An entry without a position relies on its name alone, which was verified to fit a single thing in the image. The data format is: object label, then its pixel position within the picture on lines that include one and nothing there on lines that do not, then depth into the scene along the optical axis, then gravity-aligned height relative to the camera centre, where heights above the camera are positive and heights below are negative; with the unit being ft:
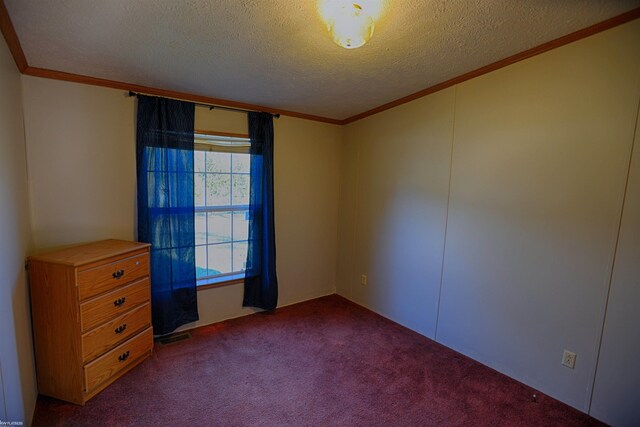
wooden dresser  5.87 -2.93
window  9.32 -0.77
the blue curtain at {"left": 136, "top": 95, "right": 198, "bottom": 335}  8.05 -0.63
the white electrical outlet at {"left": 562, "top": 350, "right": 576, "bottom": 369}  6.07 -3.39
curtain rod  8.89 +2.35
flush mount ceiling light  4.55 +2.65
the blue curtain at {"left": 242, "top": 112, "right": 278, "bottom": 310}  9.87 -1.33
